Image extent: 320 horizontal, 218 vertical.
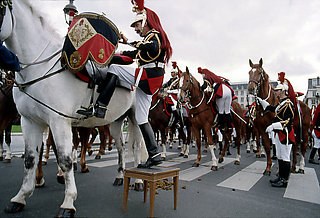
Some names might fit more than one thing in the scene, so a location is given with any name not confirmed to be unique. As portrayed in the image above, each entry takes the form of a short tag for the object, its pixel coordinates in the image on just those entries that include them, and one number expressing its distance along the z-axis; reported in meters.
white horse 2.48
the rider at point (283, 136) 4.36
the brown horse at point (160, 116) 8.63
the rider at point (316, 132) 7.13
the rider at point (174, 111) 8.64
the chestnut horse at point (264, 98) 5.53
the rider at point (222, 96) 6.91
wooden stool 2.40
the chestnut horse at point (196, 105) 6.72
